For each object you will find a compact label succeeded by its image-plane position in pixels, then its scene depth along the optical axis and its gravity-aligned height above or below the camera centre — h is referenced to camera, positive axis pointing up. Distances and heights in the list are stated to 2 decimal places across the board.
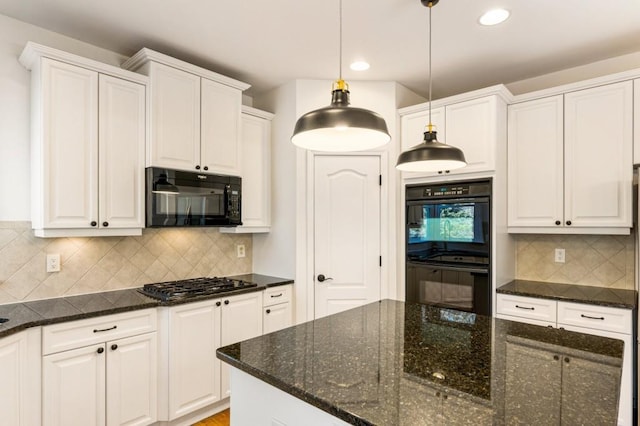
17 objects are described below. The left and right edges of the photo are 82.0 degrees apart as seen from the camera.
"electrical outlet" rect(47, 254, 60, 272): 2.38 -0.34
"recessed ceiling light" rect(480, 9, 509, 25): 2.18 +1.20
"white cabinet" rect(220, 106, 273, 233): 3.25 +0.37
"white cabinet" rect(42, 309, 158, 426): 1.96 -0.92
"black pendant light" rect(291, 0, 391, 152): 1.23 +0.30
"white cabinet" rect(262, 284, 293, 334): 3.01 -0.80
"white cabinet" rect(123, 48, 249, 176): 2.56 +0.73
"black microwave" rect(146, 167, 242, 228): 2.53 +0.10
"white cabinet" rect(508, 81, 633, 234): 2.53 +0.38
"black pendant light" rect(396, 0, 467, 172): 1.68 +0.26
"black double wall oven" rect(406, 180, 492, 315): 2.79 -0.25
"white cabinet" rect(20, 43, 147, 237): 2.15 +0.41
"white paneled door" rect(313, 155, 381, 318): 3.20 -0.16
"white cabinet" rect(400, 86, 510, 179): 2.77 +0.71
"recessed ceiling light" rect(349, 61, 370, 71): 2.89 +1.18
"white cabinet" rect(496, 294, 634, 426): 2.27 -0.70
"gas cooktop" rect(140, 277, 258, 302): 2.49 -0.56
